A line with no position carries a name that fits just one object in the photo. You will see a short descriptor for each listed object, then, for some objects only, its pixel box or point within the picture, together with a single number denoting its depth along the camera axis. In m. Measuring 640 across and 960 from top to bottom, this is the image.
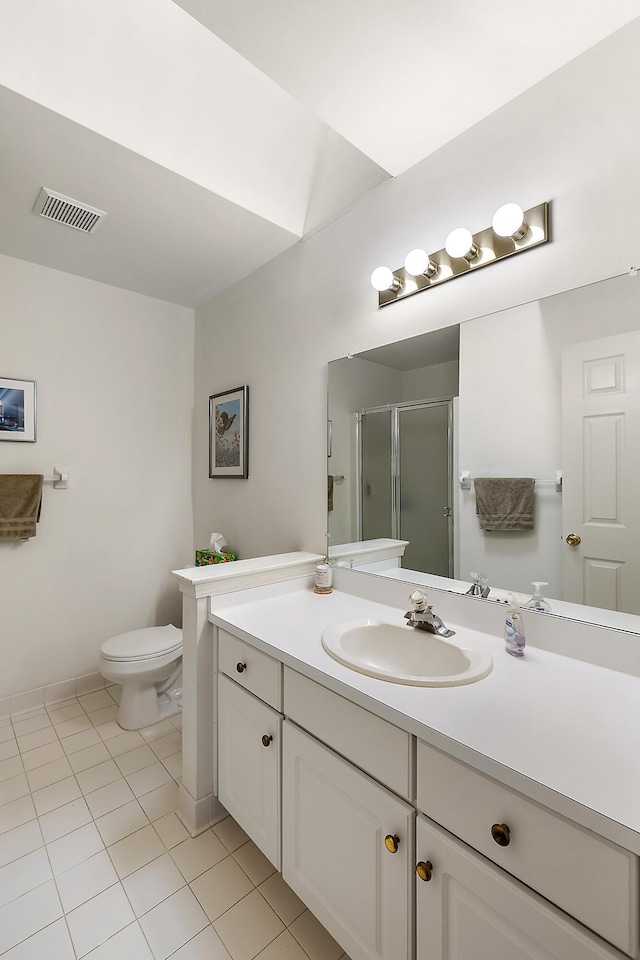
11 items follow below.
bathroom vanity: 0.65
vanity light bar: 1.24
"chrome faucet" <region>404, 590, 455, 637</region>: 1.27
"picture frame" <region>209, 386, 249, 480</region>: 2.38
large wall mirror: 1.11
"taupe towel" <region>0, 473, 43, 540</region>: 2.15
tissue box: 2.32
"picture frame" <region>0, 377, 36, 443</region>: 2.20
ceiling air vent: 1.76
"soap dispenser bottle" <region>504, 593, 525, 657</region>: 1.15
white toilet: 2.05
